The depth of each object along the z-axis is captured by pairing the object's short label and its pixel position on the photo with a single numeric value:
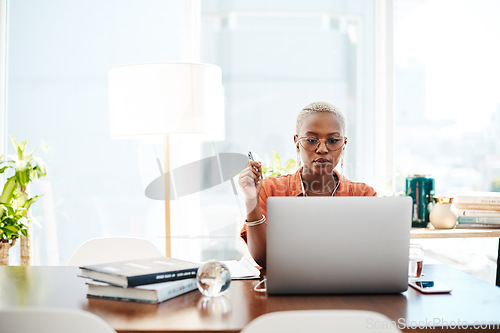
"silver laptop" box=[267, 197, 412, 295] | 1.20
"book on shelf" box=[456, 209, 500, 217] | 2.74
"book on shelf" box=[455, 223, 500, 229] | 2.73
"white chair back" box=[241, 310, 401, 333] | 0.84
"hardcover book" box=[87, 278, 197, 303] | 1.19
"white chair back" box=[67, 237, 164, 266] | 2.02
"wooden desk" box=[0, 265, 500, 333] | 1.04
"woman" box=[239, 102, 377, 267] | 2.00
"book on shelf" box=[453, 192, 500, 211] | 2.73
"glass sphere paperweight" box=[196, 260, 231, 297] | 1.21
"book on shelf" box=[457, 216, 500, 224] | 2.73
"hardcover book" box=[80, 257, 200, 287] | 1.20
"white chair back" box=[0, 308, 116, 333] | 0.88
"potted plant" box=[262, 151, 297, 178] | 2.97
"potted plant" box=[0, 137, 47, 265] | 2.61
